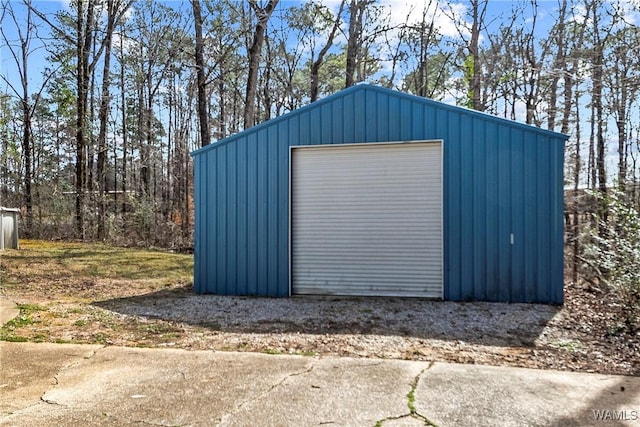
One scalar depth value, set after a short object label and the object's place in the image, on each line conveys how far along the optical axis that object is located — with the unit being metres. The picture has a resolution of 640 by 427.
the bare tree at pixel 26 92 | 14.79
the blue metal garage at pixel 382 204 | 5.82
